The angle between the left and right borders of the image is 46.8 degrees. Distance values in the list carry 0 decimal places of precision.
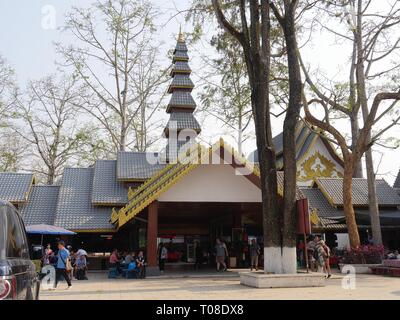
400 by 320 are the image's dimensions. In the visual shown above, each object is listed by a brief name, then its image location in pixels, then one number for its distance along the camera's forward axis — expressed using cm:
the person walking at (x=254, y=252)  1992
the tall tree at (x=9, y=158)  3838
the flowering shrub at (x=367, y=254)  1925
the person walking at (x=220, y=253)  2095
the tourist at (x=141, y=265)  1800
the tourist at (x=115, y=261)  1895
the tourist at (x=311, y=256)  1950
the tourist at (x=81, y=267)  1791
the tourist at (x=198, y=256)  2381
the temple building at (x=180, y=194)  1886
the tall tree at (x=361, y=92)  1994
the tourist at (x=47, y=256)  1800
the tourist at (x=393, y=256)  2036
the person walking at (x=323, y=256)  1606
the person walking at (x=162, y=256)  2072
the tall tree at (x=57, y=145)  3700
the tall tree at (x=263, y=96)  1397
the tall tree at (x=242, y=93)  1919
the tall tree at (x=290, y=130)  1373
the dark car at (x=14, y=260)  444
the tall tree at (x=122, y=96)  3294
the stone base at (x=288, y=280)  1300
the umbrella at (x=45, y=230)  1836
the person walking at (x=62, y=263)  1390
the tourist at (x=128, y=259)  1880
